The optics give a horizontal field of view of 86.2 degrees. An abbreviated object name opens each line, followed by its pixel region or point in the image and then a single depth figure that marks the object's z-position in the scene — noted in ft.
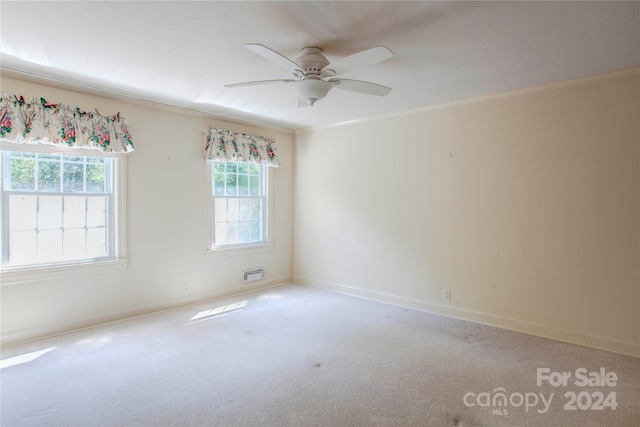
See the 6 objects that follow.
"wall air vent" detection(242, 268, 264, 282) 16.14
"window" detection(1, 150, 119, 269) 10.19
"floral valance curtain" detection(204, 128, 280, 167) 14.44
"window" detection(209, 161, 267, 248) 15.31
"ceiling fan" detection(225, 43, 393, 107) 7.02
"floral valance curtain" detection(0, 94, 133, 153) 9.74
